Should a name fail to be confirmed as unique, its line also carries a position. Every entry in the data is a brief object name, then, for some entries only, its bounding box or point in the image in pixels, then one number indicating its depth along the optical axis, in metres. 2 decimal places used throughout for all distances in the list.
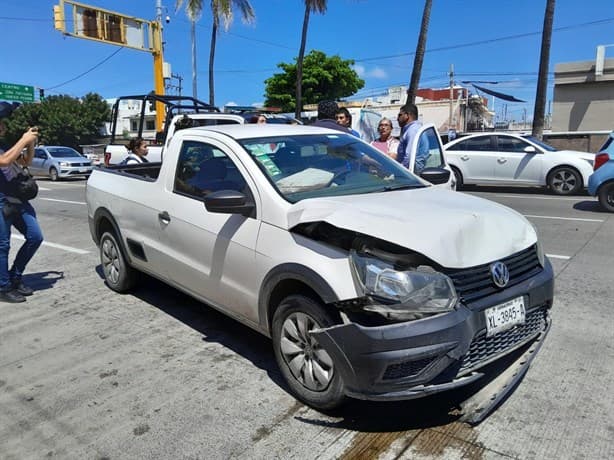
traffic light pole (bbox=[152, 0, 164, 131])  22.75
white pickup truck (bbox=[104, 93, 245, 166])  9.53
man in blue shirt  5.82
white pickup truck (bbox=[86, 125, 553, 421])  2.62
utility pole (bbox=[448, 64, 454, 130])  42.35
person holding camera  4.96
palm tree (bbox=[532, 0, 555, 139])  17.62
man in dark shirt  6.55
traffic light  19.31
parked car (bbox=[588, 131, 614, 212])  9.47
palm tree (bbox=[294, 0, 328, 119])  26.34
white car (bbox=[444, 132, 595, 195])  12.09
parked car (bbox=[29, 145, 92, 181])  20.77
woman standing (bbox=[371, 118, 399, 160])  6.46
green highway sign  43.06
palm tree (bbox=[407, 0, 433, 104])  19.05
